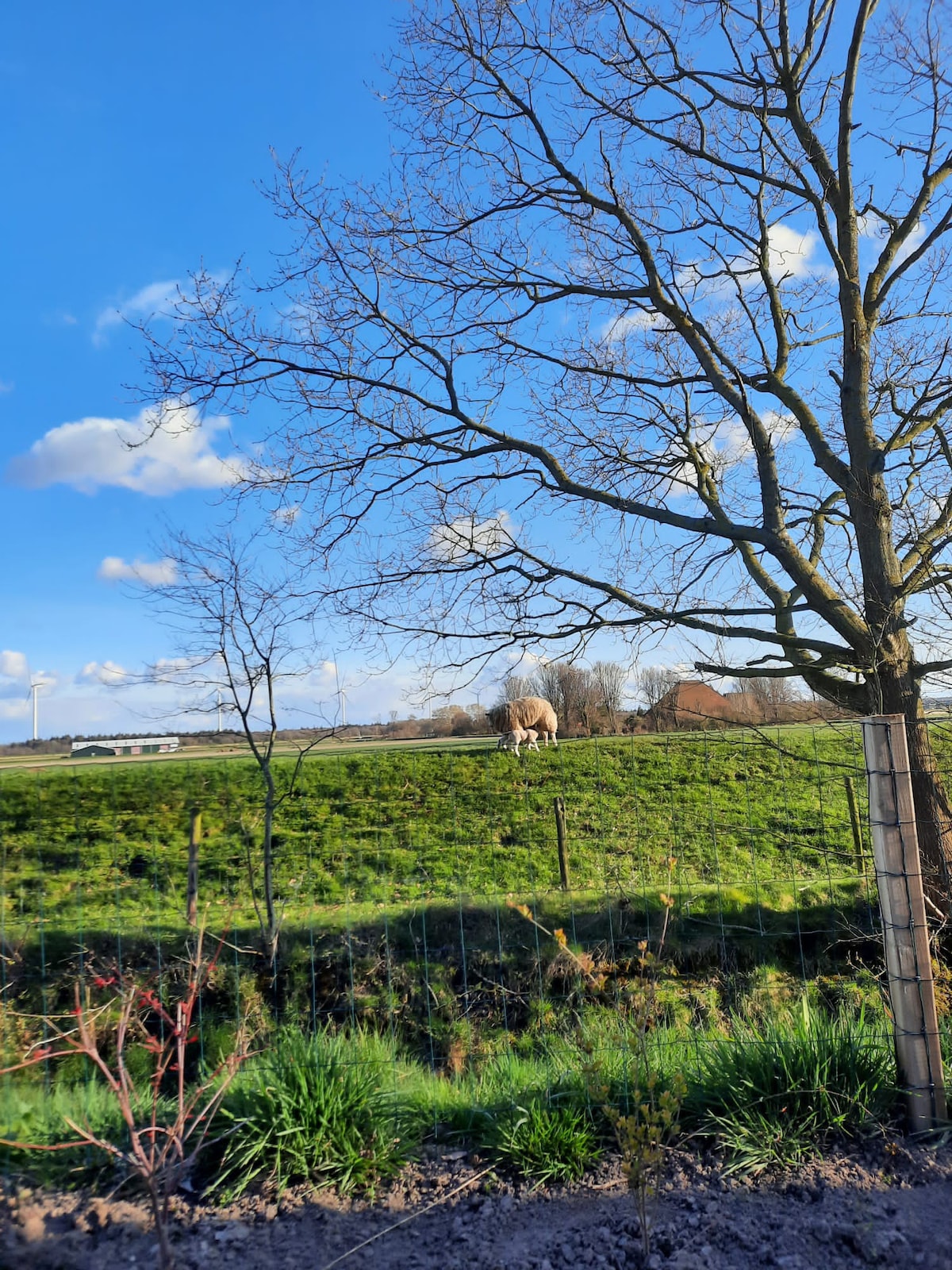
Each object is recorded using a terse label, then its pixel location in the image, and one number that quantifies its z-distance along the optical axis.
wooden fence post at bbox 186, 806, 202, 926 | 4.32
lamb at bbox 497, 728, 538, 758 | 12.70
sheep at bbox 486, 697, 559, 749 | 12.64
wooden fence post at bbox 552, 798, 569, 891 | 8.80
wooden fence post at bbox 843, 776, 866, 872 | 7.25
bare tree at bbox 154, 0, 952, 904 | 6.40
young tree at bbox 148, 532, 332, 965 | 6.50
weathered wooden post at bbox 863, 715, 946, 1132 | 3.30
